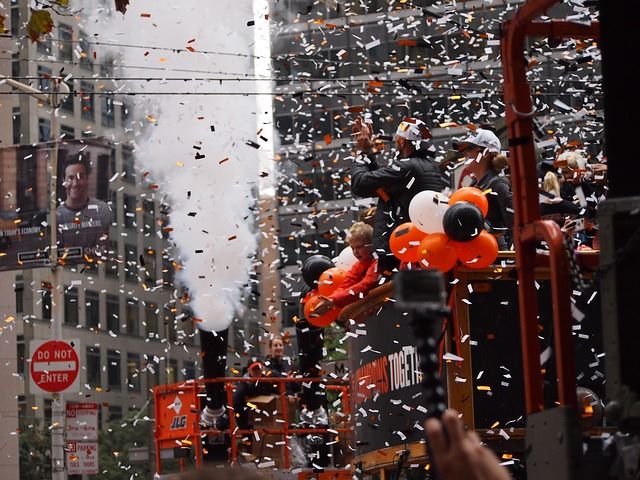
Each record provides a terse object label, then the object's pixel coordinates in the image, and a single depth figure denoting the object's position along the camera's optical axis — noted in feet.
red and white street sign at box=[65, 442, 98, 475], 79.77
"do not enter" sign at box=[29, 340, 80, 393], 76.02
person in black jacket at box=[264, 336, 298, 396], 53.78
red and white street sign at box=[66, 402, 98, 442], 78.84
